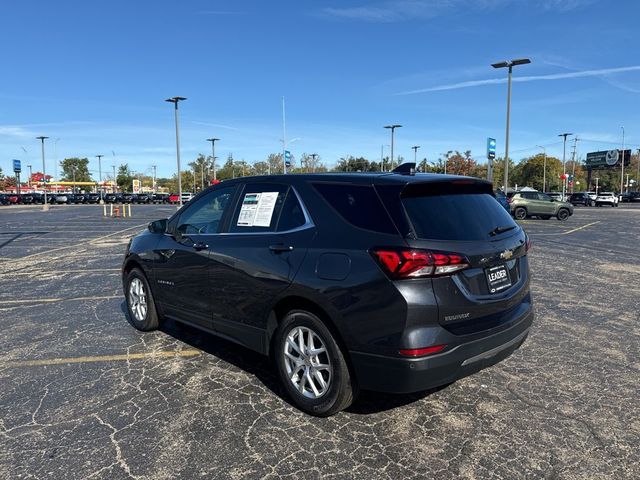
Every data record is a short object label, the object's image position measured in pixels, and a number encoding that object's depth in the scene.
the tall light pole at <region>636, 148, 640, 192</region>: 106.46
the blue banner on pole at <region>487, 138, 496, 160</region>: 27.95
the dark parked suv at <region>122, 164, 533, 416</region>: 2.91
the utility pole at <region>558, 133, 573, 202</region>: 57.38
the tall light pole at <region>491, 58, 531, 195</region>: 25.23
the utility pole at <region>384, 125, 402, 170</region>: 48.62
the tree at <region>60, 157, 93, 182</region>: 138.75
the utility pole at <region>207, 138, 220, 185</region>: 54.12
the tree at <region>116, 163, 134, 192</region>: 123.69
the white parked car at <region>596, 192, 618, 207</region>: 51.47
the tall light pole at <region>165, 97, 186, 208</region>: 35.00
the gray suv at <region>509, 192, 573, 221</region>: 27.89
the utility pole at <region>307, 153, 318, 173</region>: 76.80
